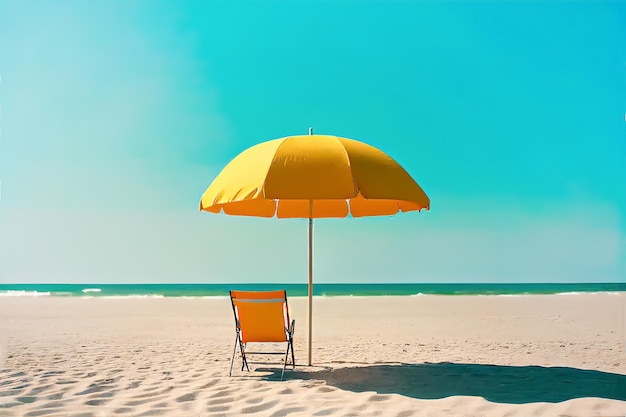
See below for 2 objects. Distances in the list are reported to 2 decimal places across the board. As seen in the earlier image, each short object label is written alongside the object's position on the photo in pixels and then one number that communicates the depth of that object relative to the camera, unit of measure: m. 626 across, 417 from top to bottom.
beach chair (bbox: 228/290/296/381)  4.97
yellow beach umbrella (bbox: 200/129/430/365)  4.43
